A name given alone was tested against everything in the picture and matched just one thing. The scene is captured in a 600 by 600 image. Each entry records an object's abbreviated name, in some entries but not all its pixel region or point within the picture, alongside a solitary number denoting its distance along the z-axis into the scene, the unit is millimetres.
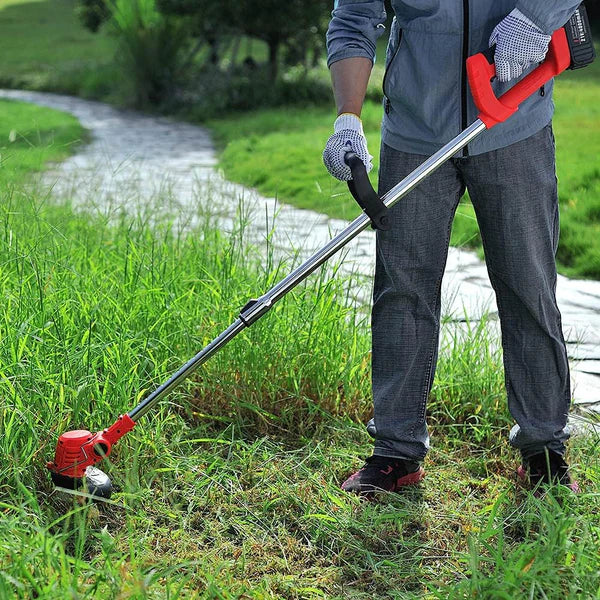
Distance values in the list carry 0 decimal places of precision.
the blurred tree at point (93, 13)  18375
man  2365
